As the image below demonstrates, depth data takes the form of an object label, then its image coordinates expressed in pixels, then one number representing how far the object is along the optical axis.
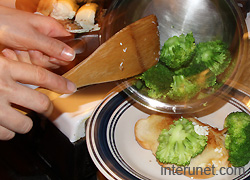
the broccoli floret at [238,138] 0.45
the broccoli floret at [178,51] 0.47
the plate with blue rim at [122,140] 0.44
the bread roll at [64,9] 0.56
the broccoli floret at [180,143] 0.46
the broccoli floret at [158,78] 0.48
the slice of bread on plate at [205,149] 0.46
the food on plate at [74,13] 0.54
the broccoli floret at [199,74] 0.47
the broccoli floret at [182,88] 0.47
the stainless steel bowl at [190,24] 0.47
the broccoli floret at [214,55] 0.47
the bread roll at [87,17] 0.54
